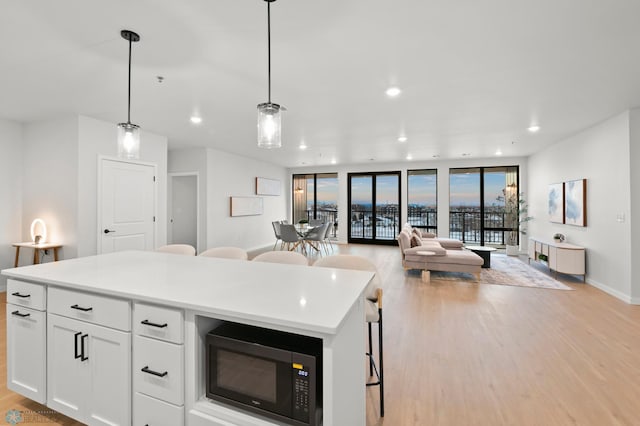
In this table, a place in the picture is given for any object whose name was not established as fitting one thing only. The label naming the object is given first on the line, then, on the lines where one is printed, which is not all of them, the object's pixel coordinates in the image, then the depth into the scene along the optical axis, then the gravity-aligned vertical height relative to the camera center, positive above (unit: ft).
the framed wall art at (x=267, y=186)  27.45 +2.78
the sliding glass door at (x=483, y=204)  26.30 +0.94
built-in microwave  3.72 -2.17
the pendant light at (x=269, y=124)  6.41 +2.02
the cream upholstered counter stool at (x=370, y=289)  6.09 -1.64
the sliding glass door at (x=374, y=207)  30.19 +0.73
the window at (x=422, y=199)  28.71 +1.50
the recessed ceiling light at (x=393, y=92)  10.44 +4.52
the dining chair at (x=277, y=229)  25.08 -1.29
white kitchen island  3.96 -1.88
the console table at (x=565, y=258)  15.61 -2.44
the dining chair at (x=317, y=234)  24.56 -1.69
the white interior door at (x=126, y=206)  14.43 +0.41
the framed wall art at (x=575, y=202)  15.84 +0.65
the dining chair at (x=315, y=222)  30.69 -0.85
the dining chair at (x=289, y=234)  23.47 -1.64
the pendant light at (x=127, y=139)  7.89 +2.05
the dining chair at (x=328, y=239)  26.07 -2.76
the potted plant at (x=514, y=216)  24.68 -0.19
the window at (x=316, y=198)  32.60 +1.88
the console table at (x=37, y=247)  13.32 -1.53
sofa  16.51 -2.64
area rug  15.66 -3.70
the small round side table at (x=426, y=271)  16.20 -3.26
